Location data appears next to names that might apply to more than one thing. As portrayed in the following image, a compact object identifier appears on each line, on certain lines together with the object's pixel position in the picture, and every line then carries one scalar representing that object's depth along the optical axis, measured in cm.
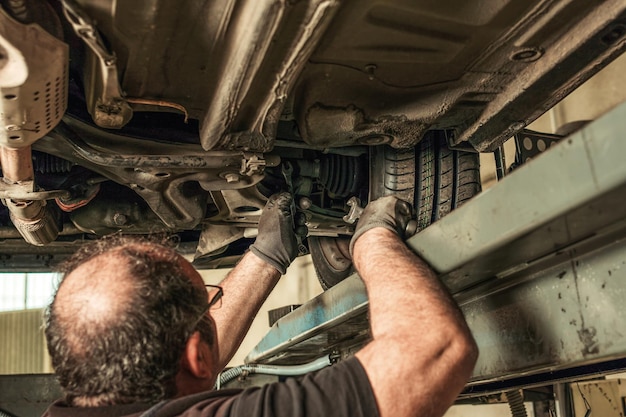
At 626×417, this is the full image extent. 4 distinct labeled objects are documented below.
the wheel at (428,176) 204
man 112
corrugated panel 923
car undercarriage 131
